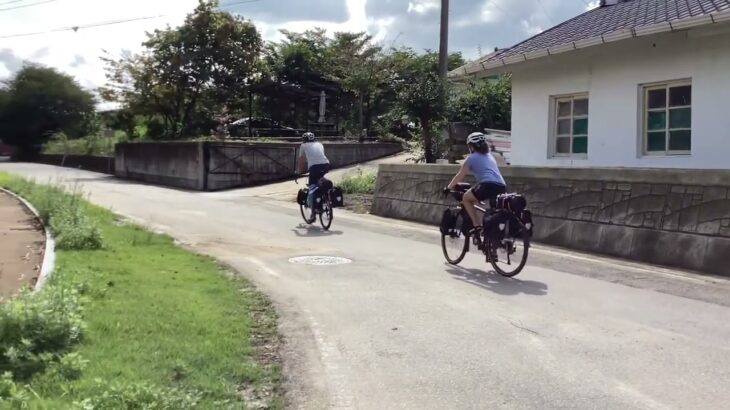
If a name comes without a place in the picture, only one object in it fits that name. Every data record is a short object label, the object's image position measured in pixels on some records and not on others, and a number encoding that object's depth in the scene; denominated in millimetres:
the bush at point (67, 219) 10273
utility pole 24016
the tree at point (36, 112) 62844
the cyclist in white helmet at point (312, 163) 14117
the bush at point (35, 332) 4656
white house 11492
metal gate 28250
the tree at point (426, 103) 21422
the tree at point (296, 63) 40469
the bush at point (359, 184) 20844
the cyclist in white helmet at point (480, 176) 8914
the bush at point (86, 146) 46375
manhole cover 9805
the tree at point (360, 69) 33688
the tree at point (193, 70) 33719
